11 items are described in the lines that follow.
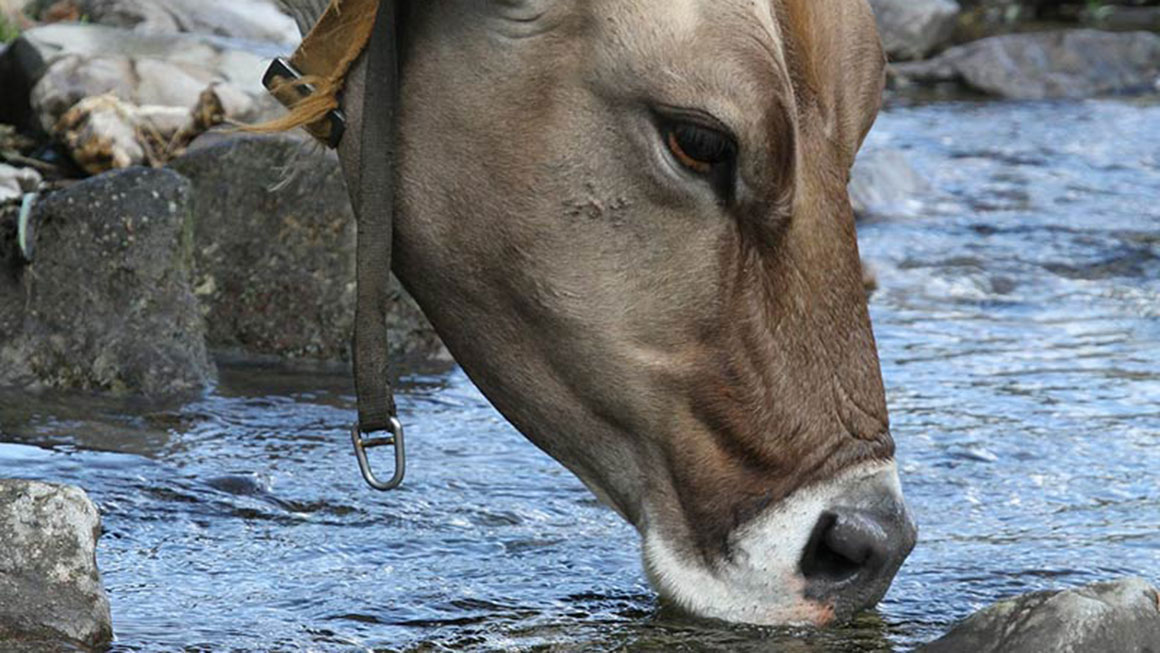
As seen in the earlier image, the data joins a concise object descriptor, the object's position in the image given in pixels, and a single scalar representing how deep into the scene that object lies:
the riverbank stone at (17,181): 7.27
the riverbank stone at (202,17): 12.17
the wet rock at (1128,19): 18.08
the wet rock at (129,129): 8.02
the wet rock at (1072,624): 3.45
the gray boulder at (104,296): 5.79
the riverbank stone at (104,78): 8.59
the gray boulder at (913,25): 16.30
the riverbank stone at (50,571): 3.63
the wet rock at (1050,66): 14.82
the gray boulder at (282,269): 6.51
